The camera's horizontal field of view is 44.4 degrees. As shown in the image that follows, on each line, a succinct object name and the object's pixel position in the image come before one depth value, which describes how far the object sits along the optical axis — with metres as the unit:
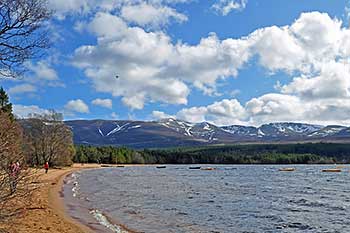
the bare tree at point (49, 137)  99.06
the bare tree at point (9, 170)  10.63
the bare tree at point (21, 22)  12.52
